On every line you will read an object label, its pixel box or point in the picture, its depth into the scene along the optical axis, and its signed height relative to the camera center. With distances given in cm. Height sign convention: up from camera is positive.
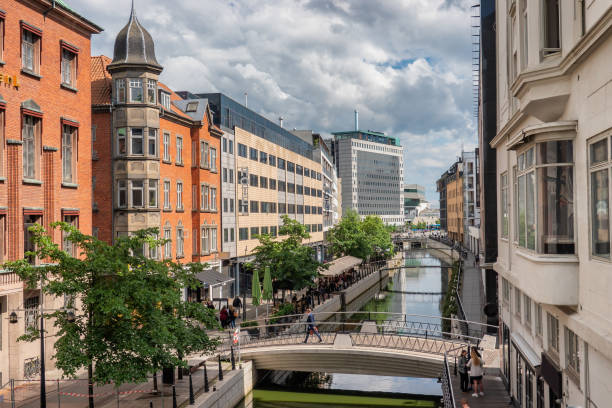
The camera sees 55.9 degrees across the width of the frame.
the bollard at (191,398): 1909 -609
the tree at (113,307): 1642 -274
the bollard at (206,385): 2077 -614
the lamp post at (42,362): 1591 -398
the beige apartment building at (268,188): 4975 +264
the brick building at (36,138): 2075 +318
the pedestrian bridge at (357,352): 2553 -642
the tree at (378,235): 8525 -352
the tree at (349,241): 7288 -361
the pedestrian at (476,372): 1842 -527
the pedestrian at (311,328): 2815 -573
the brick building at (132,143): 3369 +437
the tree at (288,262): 4062 -350
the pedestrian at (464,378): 1958 -571
